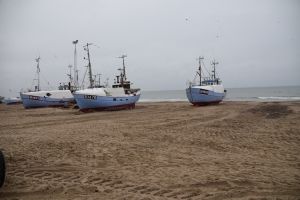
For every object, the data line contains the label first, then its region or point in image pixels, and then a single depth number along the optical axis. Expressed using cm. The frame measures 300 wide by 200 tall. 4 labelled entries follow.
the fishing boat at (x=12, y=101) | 5936
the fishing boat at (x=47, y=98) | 3559
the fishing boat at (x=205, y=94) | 3039
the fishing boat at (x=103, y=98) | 2453
